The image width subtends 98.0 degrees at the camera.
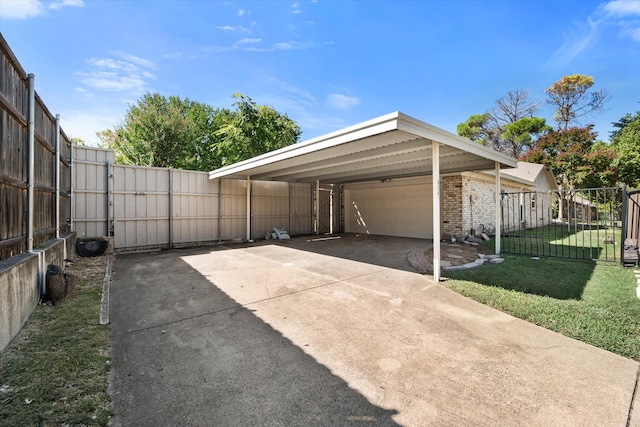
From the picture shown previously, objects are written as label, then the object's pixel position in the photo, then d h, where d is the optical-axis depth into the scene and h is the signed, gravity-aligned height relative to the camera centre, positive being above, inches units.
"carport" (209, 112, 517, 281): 196.2 +62.0
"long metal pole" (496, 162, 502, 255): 311.6 +7.7
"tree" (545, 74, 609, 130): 964.6 +416.6
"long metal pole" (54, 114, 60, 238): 215.9 +21.0
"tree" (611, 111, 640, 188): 618.0 +124.4
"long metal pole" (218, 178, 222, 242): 444.5 +10.4
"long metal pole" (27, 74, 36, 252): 144.5 +26.6
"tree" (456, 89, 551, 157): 1051.3 +363.5
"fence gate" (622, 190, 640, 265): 240.4 -14.2
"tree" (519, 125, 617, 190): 696.4 +155.7
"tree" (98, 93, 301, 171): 656.4 +198.3
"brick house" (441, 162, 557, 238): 433.1 +21.6
